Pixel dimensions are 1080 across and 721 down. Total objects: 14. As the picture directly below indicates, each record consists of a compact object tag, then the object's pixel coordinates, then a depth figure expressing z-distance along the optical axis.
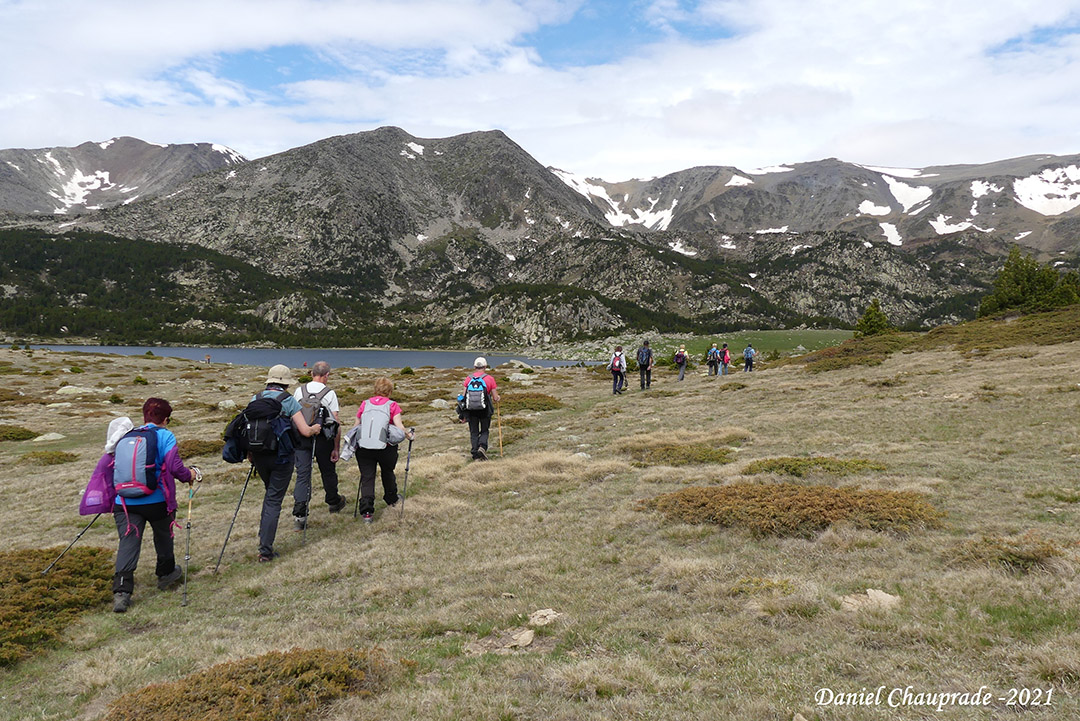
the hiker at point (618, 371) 37.62
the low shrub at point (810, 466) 13.93
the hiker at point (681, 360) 45.38
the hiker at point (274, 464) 11.37
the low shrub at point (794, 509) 9.83
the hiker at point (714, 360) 49.34
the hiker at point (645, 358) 38.47
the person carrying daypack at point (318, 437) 12.51
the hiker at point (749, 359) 50.72
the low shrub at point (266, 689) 5.36
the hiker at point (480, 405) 18.16
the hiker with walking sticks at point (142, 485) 9.18
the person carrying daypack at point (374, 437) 13.09
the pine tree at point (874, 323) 66.31
